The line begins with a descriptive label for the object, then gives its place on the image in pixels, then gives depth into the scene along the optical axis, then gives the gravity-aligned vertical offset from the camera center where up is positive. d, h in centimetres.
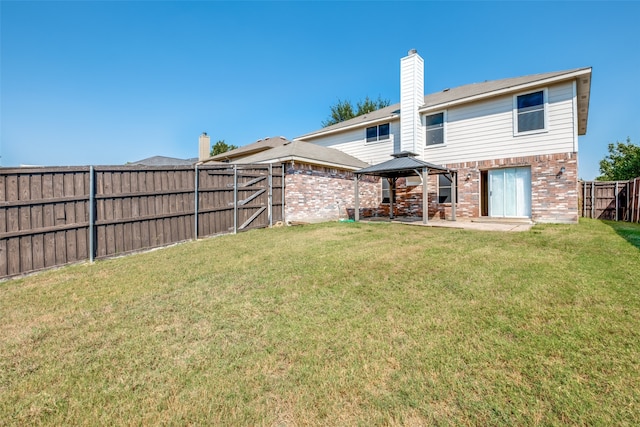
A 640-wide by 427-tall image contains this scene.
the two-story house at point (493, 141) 970 +275
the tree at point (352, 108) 3023 +1099
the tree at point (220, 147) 3478 +779
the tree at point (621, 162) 2205 +382
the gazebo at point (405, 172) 1023 +152
